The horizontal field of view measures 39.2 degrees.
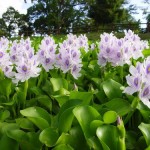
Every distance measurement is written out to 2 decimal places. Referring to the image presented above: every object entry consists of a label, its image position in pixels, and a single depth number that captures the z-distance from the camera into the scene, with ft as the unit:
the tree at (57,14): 88.09
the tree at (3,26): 105.62
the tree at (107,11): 88.09
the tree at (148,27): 53.09
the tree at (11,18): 106.44
